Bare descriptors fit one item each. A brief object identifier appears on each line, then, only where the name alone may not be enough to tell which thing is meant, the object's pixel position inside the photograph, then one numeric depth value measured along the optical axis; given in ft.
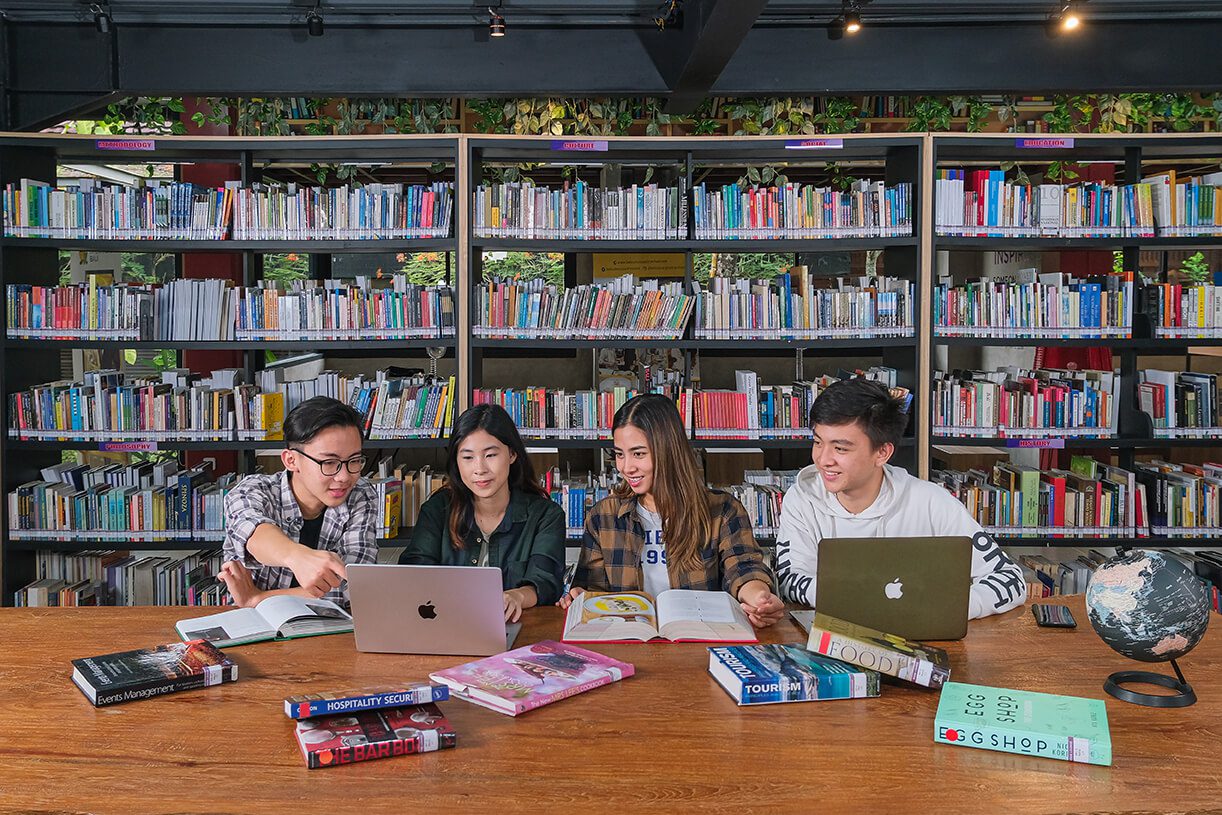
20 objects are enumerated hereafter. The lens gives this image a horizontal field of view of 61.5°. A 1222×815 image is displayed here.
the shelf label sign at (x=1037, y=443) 15.72
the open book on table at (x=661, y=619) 7.71
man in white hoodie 9.19
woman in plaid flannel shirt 9.65
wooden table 5.24
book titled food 6.67
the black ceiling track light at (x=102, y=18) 15.55
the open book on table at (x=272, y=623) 7.80
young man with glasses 8.96
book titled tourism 6.48
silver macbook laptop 6.95
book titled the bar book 5.66
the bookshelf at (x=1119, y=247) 15.57
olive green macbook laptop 7.37
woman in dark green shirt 9.59
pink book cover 6.43
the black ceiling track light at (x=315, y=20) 15.60
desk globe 6.29
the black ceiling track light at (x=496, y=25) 14.83
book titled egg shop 5.70
